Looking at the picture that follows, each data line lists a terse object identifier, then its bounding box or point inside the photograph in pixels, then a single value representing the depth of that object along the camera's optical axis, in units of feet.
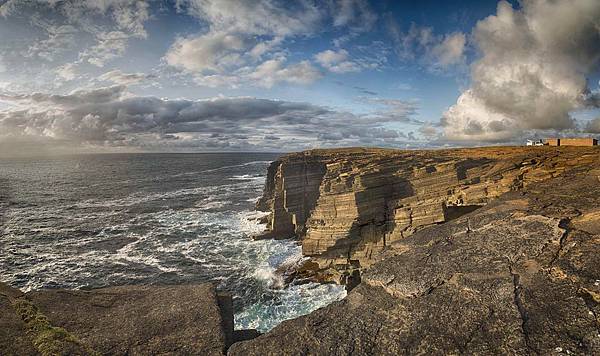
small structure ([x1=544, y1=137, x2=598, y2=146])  143.74
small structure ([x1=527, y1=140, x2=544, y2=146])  172.37
